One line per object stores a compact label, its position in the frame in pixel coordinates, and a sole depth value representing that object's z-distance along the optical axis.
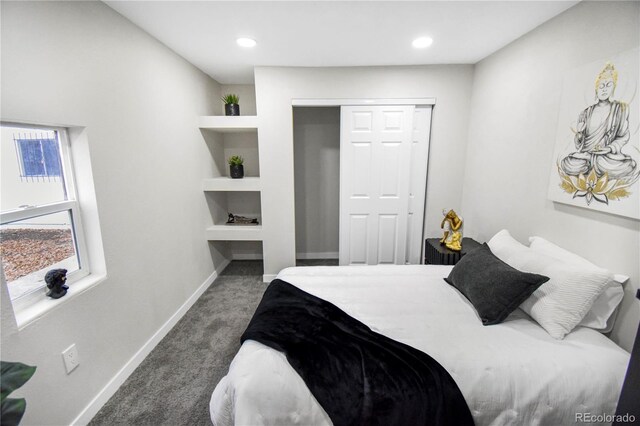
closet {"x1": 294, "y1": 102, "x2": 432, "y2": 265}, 3.06
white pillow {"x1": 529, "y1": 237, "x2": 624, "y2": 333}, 1.42
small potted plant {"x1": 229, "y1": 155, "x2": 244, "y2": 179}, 3.26
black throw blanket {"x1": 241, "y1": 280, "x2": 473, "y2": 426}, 1.14
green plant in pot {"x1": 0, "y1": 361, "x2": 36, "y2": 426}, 0.79
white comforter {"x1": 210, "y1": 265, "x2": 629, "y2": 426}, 1.15
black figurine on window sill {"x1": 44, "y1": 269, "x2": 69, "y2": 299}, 1.42
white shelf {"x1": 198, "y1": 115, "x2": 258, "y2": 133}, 3.01
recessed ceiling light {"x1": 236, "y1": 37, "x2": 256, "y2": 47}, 2.24
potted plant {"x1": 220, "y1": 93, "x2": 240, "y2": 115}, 3.18
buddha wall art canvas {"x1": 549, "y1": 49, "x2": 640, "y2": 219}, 1.38
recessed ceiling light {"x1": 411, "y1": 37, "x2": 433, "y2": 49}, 2.26
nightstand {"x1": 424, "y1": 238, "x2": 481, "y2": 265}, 2.60
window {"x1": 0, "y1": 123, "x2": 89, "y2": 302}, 1.29
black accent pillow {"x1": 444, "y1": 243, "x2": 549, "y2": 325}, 1.50
